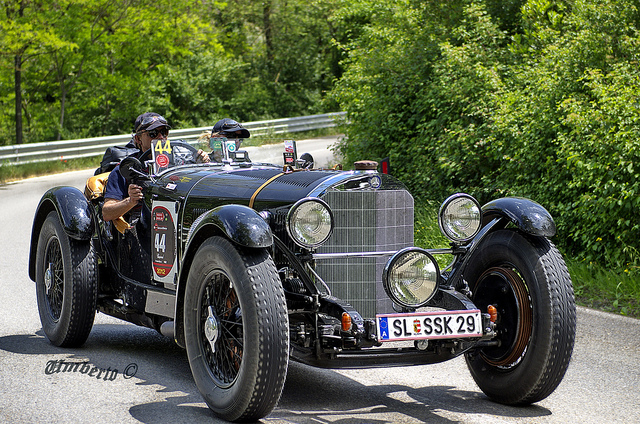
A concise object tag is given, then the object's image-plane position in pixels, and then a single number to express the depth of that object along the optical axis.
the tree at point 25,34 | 21.41
